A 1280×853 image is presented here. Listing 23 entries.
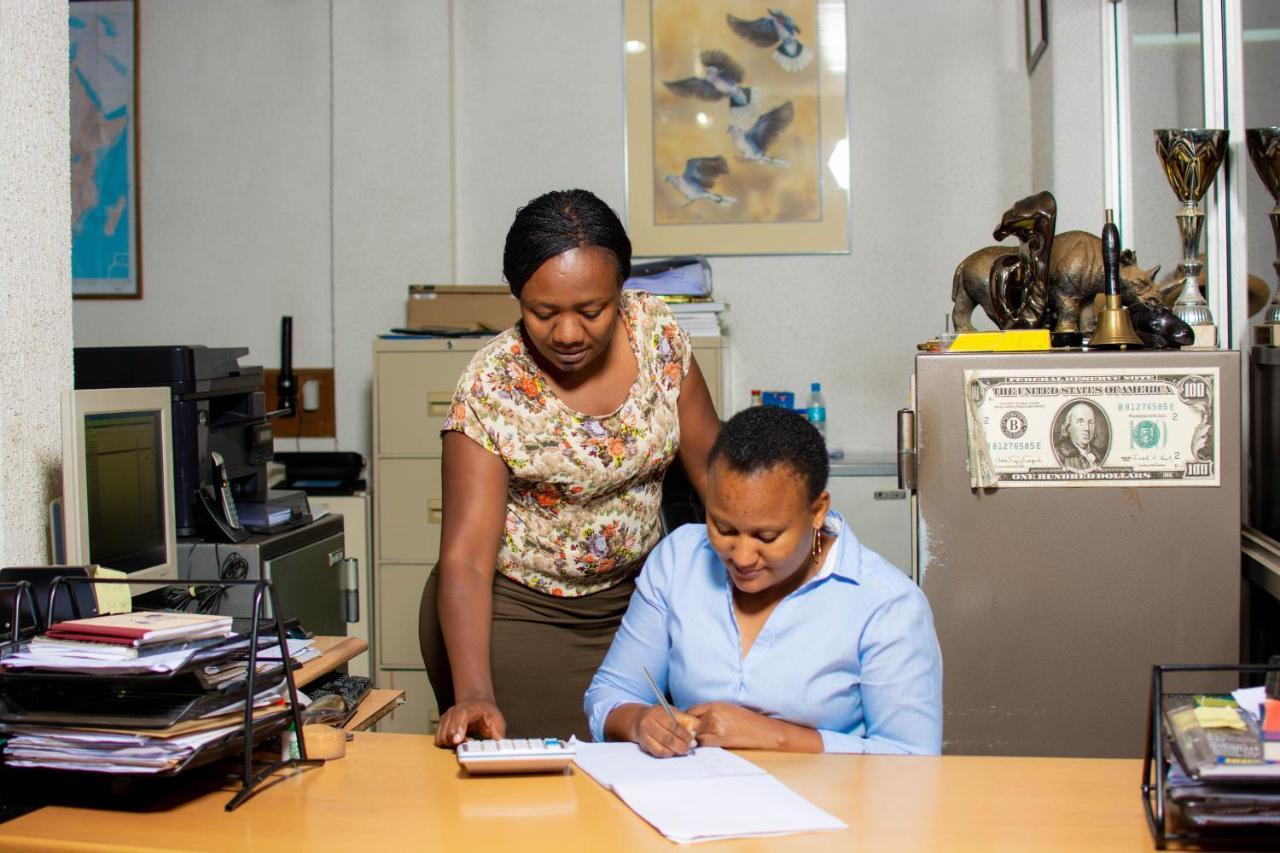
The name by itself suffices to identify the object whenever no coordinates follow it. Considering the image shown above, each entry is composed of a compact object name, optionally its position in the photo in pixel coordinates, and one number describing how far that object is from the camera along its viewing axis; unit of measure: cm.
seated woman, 163
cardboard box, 389
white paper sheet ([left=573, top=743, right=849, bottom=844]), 135
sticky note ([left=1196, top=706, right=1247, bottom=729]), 129
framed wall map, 439
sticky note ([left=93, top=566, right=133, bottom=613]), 186
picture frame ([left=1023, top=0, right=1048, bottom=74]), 353
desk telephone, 274
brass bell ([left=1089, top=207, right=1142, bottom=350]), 213
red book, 150
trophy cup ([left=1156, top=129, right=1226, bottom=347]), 223
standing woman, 195
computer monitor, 196
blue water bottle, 402
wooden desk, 133
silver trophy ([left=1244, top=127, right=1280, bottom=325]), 208
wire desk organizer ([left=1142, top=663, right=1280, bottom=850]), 127
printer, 271
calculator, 153
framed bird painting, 411
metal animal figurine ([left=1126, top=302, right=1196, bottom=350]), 215
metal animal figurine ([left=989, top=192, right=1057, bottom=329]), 231
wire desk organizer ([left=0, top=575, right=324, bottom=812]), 152
